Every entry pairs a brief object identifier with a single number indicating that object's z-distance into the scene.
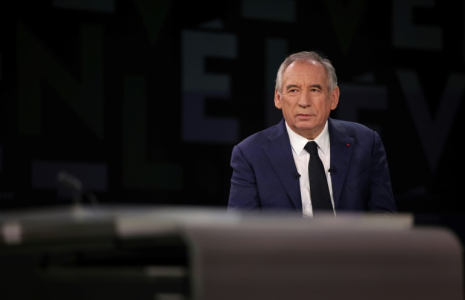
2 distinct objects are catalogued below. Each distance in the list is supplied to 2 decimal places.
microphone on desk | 4.95
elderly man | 6.31
